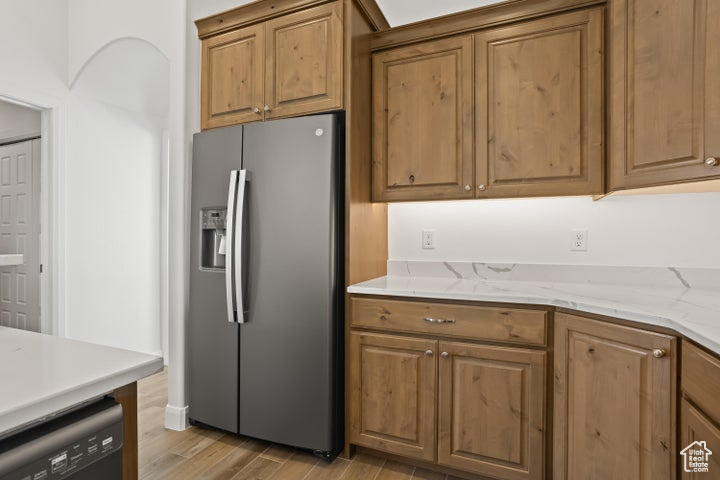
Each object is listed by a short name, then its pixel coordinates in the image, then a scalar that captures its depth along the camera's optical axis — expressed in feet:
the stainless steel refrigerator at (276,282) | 6.40
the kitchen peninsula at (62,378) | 2.00
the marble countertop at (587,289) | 4.15
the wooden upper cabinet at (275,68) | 6.61
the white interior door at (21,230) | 10.68
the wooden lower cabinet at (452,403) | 5.47
